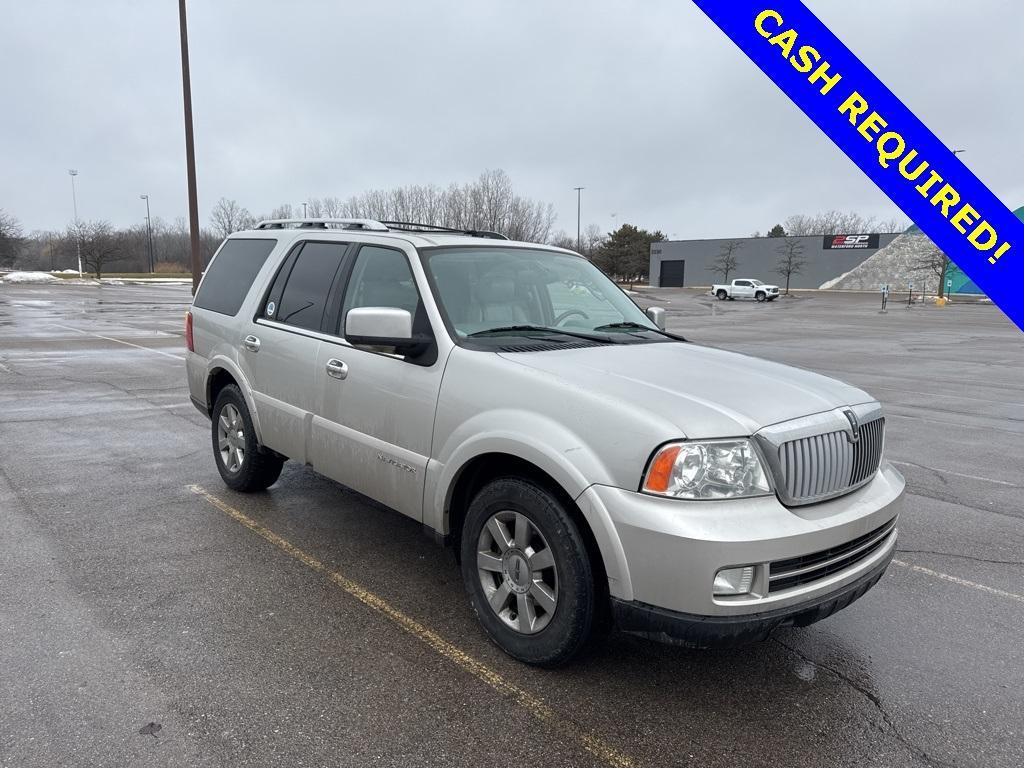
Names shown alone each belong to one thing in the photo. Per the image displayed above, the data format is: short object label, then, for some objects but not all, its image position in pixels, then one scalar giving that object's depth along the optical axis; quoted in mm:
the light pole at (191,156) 17858
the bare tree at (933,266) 58456
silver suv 2695
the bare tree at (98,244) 63156
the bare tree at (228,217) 78625
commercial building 76875
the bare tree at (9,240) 59303
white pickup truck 55656
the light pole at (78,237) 63847
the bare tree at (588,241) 84562
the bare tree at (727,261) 80562
